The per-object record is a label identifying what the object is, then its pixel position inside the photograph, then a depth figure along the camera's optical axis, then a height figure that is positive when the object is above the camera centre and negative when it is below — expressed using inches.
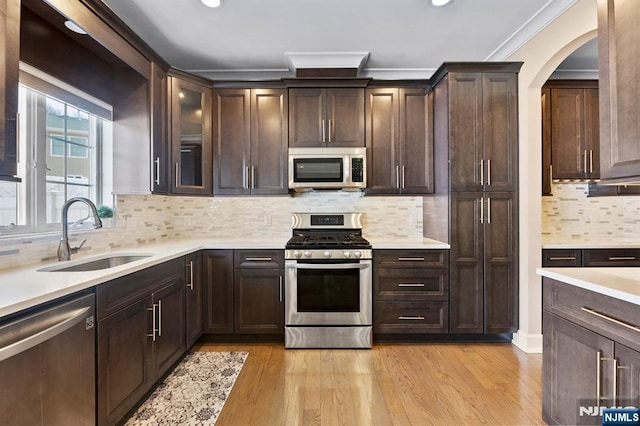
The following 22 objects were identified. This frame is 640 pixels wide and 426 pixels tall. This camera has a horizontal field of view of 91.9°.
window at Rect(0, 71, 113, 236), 73.8 +14.0
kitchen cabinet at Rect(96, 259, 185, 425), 60.9 -28.0
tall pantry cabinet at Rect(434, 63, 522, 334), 108.7 +8.3
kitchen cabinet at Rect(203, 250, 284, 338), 111.3 -28.5
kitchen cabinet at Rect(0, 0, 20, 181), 50.4 +21.6
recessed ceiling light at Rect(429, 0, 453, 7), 87.7 +60.1
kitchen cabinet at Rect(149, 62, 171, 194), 99.7 +28.0
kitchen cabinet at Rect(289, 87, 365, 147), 122.0 +38.3
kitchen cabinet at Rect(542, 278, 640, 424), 48.5 -24.6
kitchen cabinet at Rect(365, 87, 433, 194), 123.1 +29.6
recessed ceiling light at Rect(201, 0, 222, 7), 87.6 +60.4
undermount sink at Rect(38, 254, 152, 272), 72.5 -12.9
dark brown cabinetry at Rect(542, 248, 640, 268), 108.2 -15.7
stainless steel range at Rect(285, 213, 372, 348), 108.3 -28.9
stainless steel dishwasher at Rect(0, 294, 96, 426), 41.1 -22.7
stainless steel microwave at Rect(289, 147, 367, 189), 120.1 +17.8
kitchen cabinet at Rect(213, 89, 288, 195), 123.8 +28.5
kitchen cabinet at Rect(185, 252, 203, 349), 100.2 -28.6
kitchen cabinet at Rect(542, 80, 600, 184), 120.6 +33.6
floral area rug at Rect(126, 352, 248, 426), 72.0 -47.1
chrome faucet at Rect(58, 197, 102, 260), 74.3 -4.7
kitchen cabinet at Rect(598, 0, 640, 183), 50.0 +20.8
